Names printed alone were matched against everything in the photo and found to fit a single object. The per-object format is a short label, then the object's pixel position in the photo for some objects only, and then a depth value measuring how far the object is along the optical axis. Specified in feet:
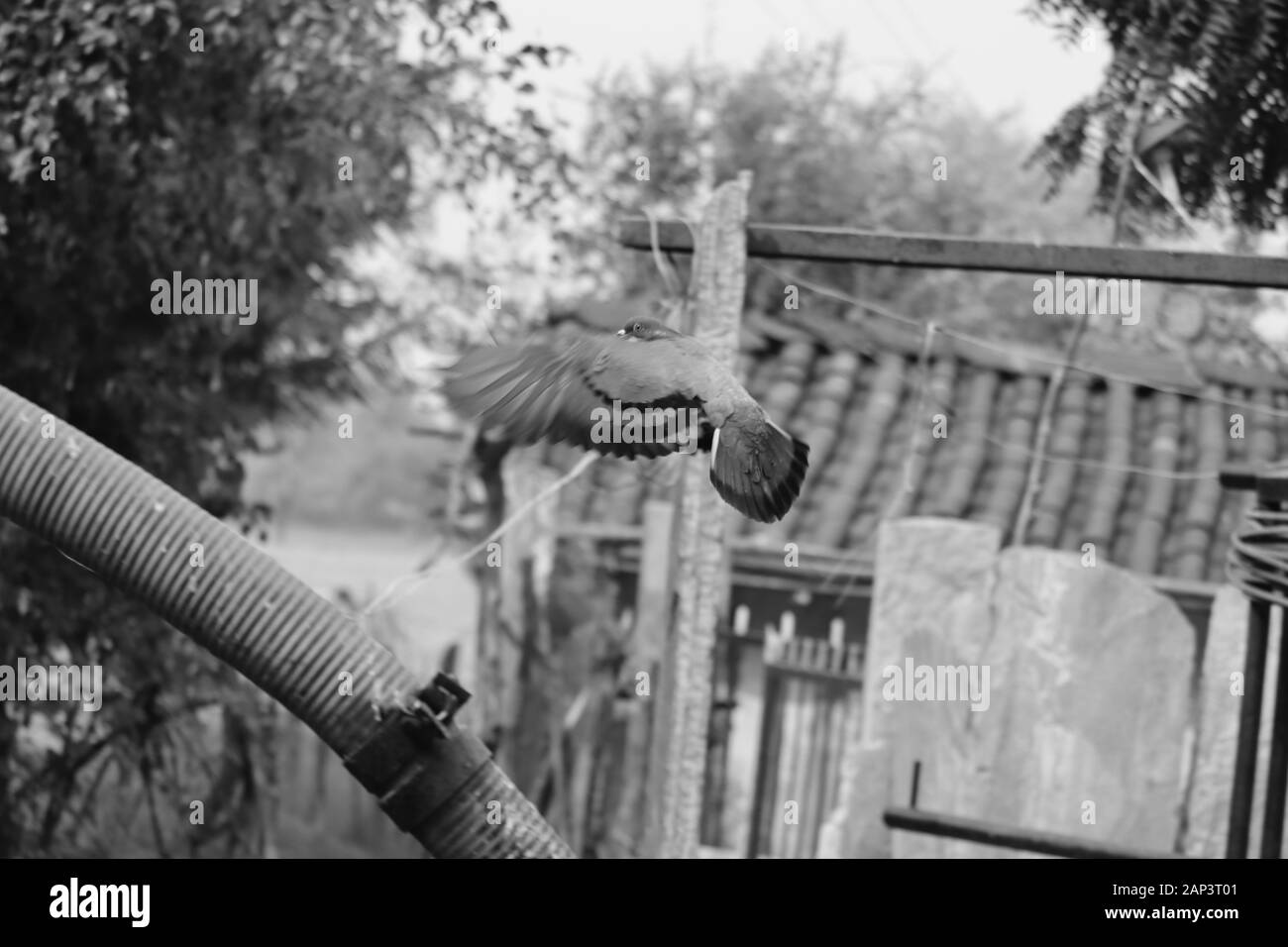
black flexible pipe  10.71
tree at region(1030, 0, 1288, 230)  17.75
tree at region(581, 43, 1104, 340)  43.86
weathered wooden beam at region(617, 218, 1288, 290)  14.35
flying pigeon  10.01
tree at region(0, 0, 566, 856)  19.13
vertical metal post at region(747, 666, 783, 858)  25.64
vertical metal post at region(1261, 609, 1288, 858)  14.42
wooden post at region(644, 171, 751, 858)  15.42
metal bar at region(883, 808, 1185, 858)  15.42
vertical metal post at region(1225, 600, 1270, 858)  14.61
